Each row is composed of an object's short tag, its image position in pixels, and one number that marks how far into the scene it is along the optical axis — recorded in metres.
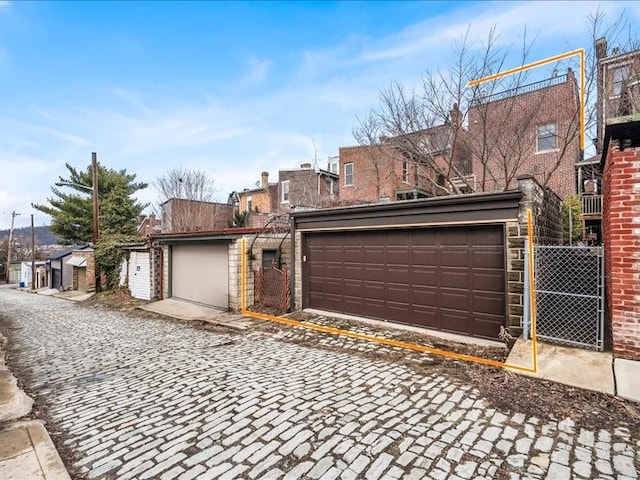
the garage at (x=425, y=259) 6.04
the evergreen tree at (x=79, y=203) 26.84
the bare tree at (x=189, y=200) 22.75
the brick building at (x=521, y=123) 12.02
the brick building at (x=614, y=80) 8.76
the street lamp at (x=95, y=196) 17.19
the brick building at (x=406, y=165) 13.36
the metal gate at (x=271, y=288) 9.66
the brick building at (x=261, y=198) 28.98
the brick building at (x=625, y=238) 4.52
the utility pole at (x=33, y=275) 29.44
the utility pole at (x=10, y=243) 41.41
